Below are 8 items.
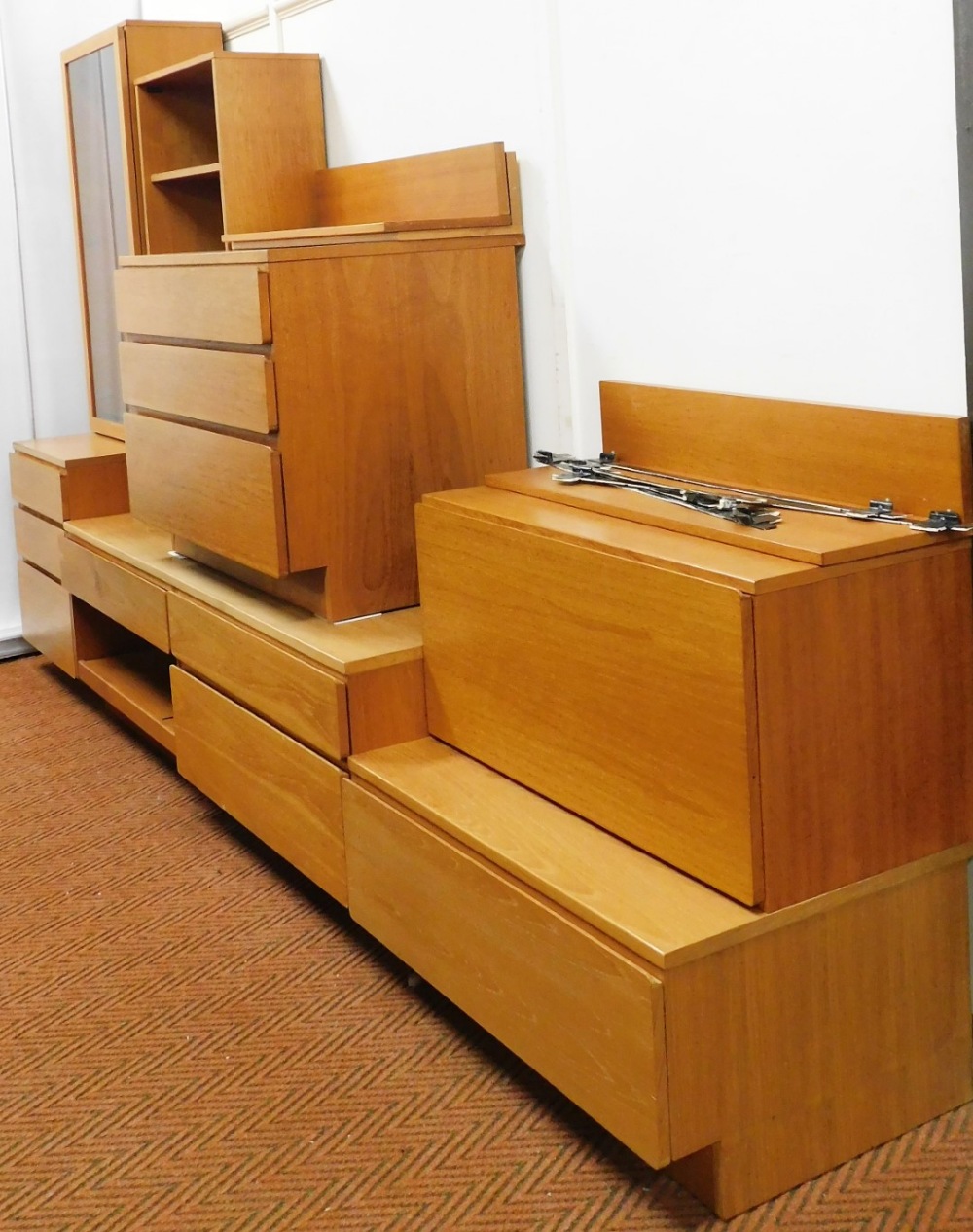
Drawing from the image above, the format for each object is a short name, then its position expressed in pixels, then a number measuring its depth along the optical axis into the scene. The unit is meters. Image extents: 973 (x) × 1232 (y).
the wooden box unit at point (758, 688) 1.45
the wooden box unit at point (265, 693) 2.04
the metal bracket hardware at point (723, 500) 1.55
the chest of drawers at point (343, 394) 2.12
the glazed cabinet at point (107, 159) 3.13
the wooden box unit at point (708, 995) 1.43
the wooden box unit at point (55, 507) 3.27
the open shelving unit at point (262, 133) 2.73
